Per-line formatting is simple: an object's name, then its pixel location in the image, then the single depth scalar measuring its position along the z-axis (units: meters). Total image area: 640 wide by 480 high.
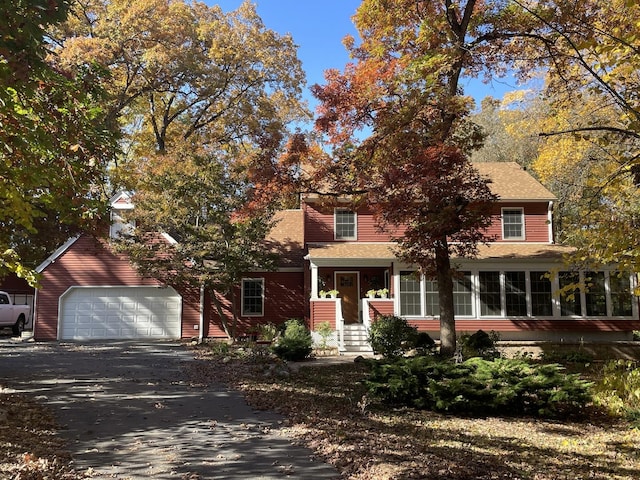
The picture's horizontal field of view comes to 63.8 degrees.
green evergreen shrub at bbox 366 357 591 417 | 8.22
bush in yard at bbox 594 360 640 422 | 7.91
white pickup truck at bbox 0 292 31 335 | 21.22
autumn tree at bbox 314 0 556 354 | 11.12
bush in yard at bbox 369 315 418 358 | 14.63
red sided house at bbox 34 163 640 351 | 17.91
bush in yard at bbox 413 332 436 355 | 14.01
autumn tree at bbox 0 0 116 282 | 6.22
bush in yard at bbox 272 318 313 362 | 13.76
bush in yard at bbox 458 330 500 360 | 13.07
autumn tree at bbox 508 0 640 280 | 6.48
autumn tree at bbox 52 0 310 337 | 17.45
